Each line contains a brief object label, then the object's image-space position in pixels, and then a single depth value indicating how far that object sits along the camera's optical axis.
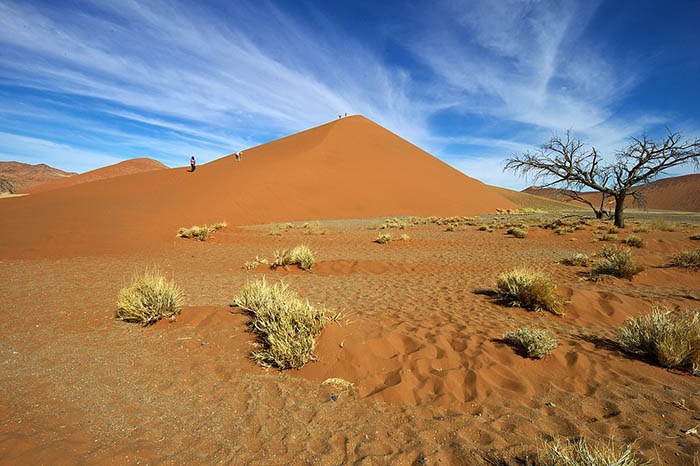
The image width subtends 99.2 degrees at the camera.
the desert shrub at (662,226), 14.90
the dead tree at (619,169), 12.81
